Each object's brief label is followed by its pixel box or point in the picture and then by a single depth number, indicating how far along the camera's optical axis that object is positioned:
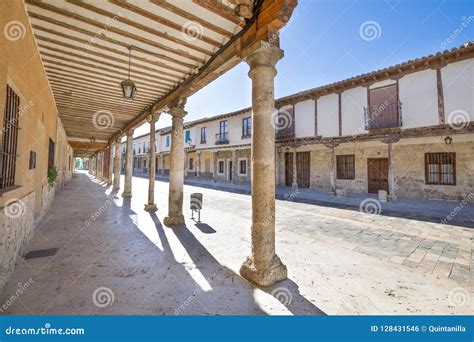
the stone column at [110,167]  16.62
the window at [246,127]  18.00
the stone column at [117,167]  13.68
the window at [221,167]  22.82
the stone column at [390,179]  10.64
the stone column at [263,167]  3.06
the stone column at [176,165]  6.04
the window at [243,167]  20.14
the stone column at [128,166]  10.64
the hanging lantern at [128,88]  4.67
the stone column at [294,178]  15.20
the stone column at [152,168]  7.65
